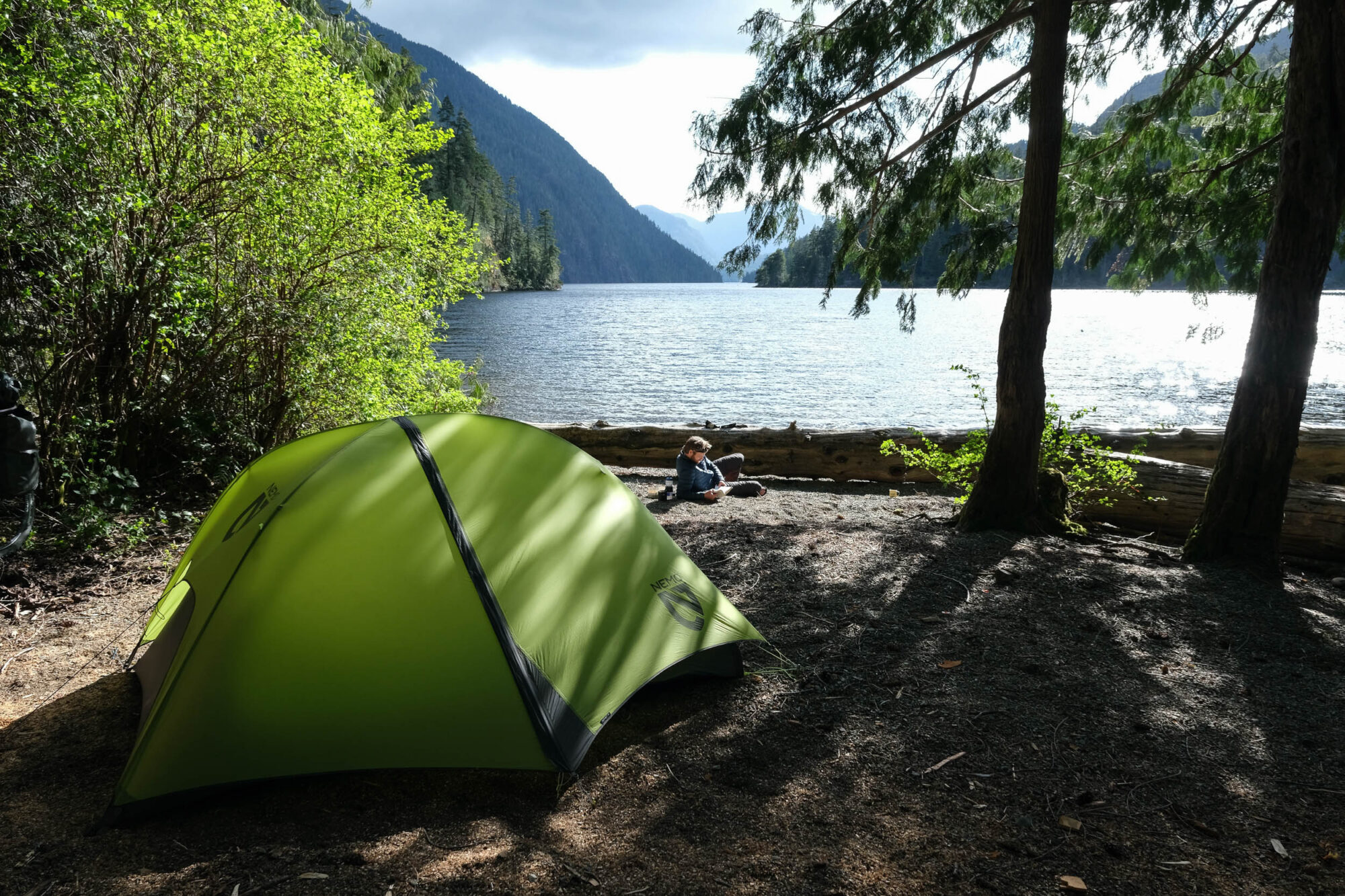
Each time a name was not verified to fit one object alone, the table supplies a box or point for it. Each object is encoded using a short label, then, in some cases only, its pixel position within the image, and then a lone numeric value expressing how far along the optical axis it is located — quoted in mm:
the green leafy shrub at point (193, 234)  5523
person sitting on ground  9055
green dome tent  3064
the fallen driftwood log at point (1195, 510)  6629
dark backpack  3371
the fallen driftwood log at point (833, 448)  10594
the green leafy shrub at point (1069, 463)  7027
